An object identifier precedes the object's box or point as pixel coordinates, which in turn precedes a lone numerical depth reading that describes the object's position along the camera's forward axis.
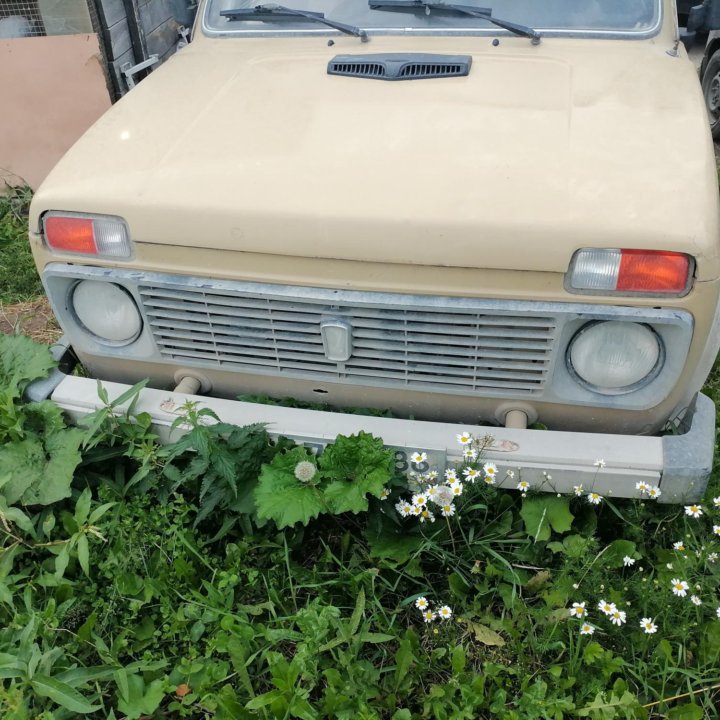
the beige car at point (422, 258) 1.92
